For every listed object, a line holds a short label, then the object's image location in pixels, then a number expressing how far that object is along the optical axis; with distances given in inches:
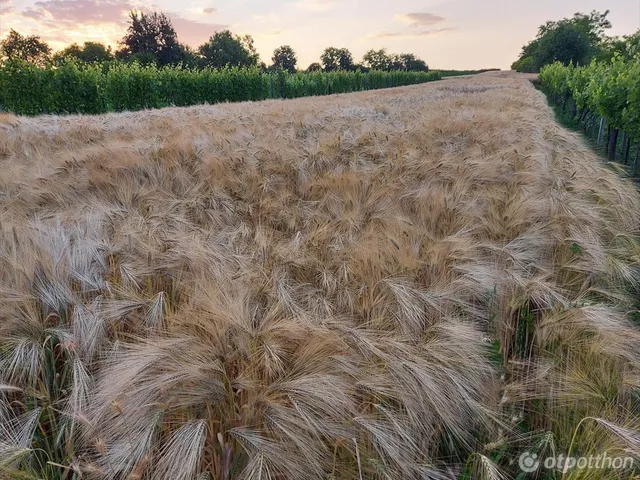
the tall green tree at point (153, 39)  2455.7
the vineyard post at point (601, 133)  485.6
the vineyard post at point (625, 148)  351.1
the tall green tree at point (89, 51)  2869.1
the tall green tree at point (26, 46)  2502.5
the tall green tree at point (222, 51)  2945.6
